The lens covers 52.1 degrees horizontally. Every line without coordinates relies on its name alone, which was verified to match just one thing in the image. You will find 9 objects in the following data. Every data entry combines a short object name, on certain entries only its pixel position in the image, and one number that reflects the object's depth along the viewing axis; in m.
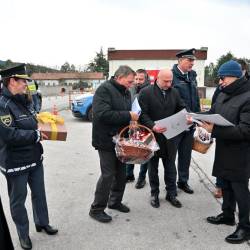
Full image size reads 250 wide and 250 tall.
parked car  10.39
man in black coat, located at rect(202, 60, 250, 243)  2.68
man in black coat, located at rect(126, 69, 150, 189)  4.34
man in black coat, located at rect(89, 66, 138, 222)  3.01
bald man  3.39
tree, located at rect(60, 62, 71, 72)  87.36
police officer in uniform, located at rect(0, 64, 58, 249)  2.45
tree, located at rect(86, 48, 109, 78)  62.87
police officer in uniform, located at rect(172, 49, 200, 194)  3.80
